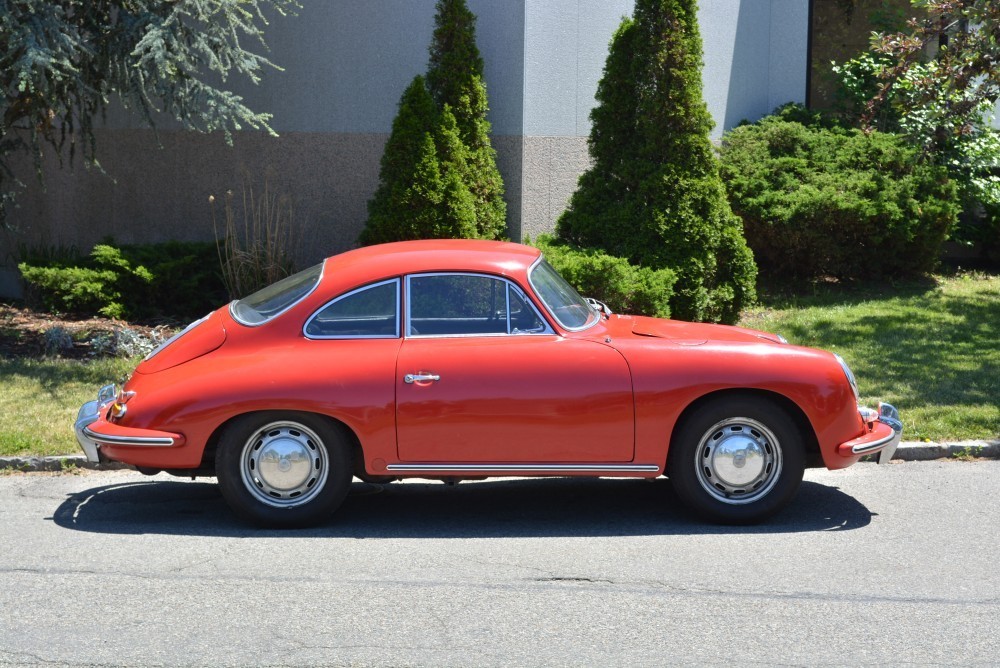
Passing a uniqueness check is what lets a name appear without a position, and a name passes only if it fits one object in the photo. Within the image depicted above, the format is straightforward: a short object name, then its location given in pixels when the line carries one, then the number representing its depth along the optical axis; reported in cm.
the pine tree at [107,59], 973
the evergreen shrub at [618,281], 1032
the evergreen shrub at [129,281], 1157
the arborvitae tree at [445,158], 1124
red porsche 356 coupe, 603
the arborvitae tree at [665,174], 1109
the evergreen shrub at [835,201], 1273
